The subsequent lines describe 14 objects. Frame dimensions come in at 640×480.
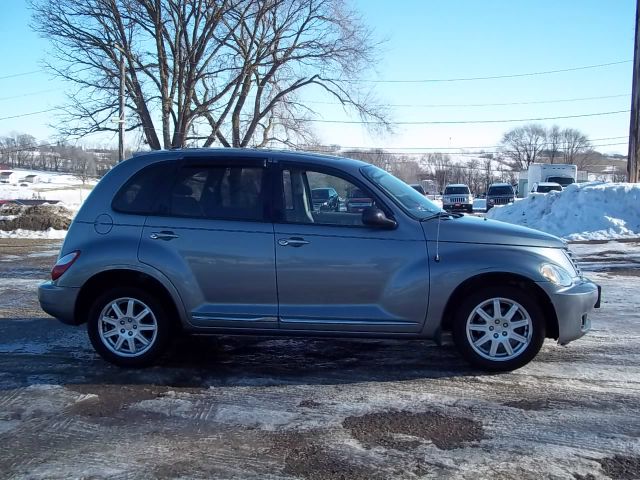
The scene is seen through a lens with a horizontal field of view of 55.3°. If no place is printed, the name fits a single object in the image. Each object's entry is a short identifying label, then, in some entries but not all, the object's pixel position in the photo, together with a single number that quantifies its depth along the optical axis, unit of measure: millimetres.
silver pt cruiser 5117
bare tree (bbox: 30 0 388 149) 31094
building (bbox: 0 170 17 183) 94000
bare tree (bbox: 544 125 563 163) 113500
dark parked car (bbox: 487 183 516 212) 37125
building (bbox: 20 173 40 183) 95569
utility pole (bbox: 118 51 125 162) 27844
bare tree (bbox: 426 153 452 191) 100850
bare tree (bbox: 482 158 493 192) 100125
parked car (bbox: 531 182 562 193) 37219
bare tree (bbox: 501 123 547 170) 113500
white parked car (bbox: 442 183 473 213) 36062
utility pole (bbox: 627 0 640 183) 21875
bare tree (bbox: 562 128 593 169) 114375
